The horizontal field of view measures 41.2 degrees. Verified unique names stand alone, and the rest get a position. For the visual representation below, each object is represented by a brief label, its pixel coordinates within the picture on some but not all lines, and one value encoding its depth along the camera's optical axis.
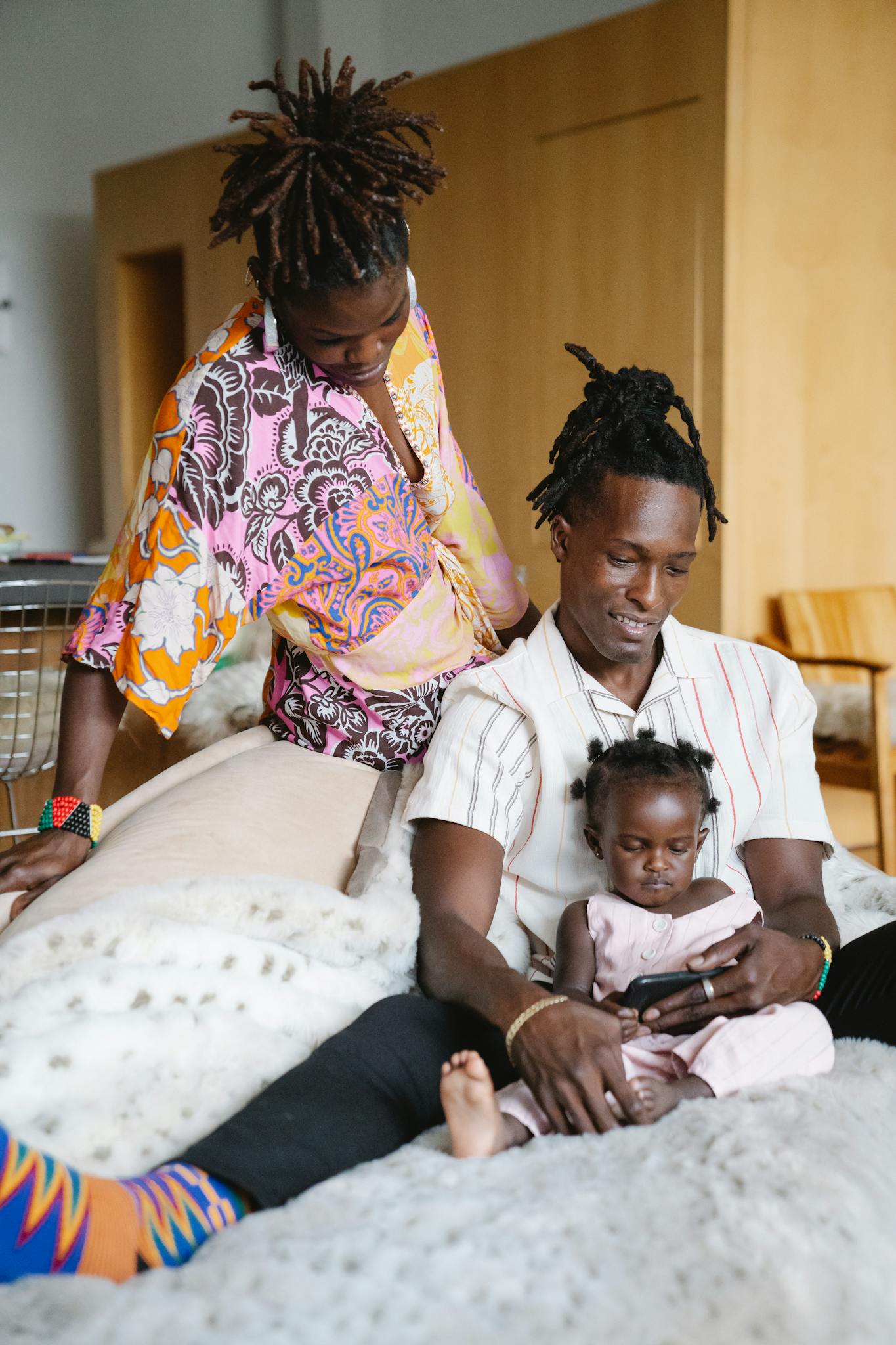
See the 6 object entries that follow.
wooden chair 3.21
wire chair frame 2.51
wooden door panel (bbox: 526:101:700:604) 3.59
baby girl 1.20
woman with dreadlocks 1.35
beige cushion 1.34
